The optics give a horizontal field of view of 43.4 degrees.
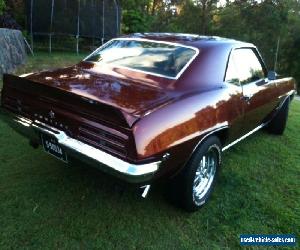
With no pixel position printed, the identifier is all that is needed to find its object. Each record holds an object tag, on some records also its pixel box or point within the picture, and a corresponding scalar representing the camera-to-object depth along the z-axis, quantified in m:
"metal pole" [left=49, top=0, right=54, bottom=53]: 11.39
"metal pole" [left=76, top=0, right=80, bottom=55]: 11.91
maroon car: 2.69
